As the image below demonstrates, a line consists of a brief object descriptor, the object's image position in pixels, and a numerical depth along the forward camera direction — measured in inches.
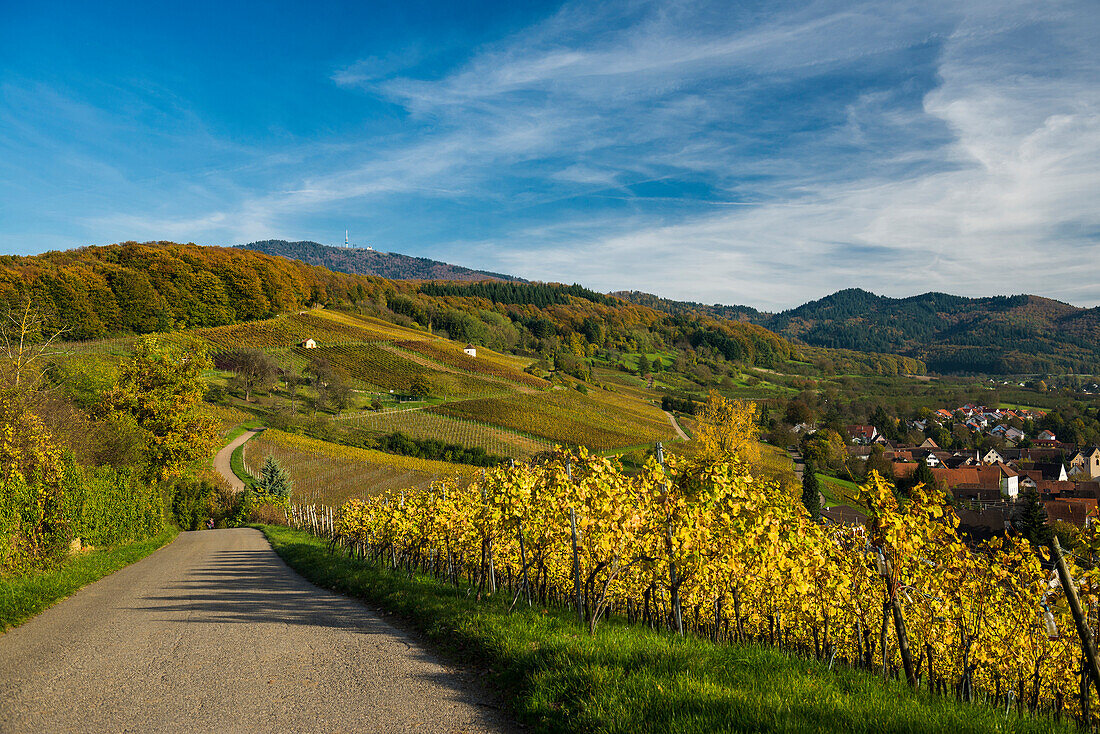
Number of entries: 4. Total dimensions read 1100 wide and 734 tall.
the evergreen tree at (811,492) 1792.6
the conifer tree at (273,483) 1512.1
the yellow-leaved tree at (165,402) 1057.5
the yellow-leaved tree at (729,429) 1900.8
